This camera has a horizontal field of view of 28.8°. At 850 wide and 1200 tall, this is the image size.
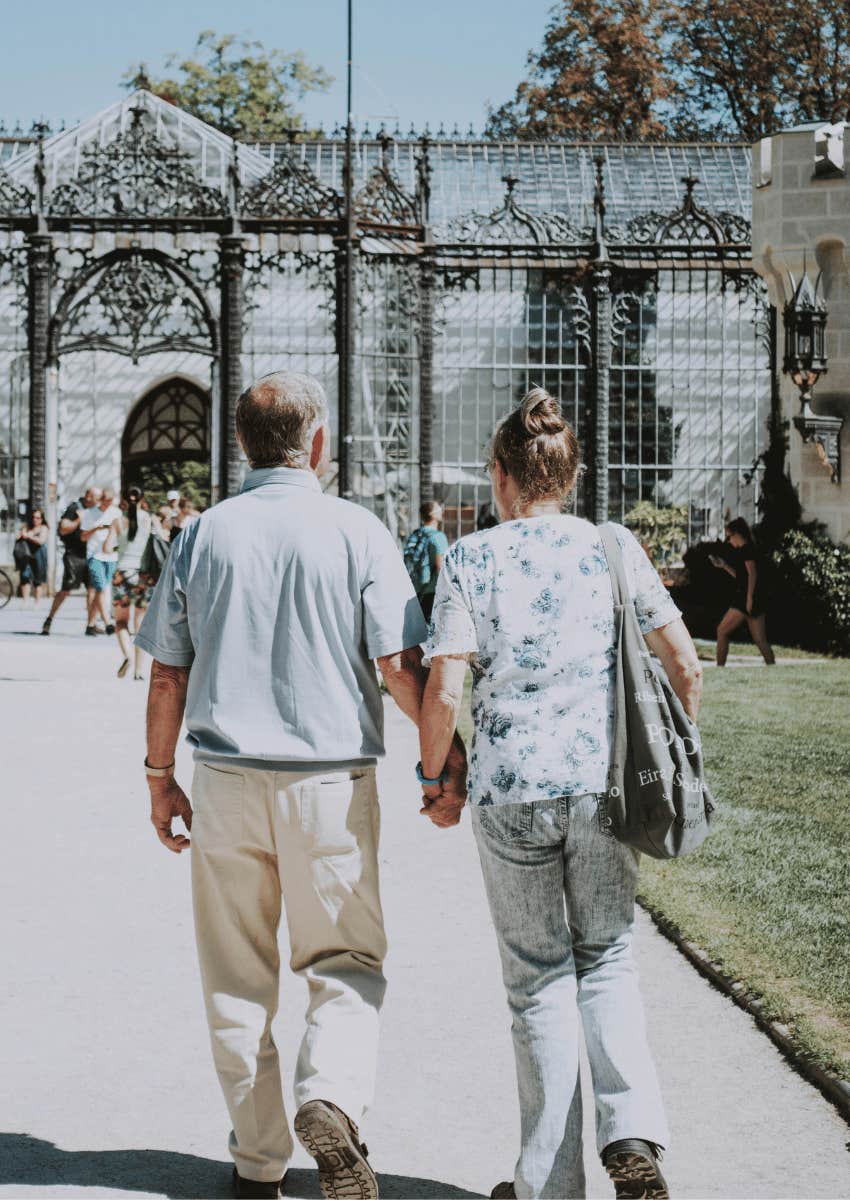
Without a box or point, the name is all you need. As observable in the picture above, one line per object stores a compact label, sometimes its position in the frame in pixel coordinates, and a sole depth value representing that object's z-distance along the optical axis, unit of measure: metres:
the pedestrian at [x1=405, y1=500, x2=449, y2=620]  12.70
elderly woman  3.48
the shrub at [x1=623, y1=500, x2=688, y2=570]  22.09
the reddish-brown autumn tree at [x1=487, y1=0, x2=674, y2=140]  35.12
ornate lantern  17.69
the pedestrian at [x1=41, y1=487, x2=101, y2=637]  18.14
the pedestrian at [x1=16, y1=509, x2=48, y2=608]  21.69
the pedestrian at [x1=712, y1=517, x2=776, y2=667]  15.34
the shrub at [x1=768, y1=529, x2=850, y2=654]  17.25
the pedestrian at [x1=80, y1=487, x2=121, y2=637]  17.47
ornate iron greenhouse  21.44
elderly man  3.59
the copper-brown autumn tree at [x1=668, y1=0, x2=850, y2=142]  34.31
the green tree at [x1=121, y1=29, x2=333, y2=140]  38.94
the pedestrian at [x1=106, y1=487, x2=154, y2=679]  14.58
